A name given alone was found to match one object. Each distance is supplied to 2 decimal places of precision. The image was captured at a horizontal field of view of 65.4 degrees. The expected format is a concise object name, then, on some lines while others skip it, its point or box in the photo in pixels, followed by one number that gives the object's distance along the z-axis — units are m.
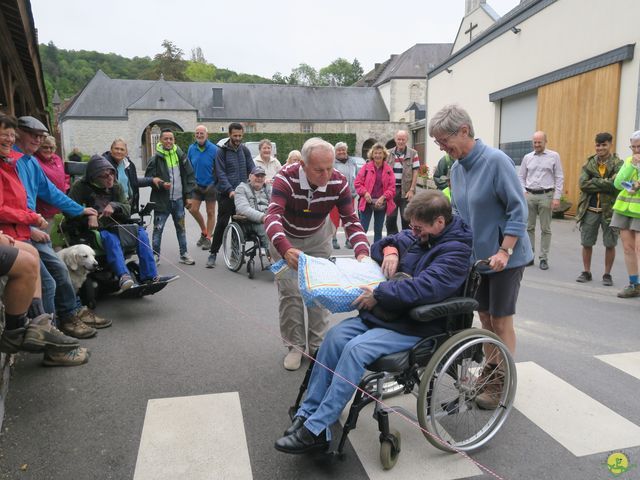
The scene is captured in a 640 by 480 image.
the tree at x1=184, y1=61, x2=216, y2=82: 88.19
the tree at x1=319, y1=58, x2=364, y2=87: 100.19
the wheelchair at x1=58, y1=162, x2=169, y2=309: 5.05
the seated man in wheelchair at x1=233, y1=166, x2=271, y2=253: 6.77
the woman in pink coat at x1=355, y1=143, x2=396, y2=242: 8.18
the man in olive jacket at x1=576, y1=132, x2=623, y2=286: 6.25
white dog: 4.68
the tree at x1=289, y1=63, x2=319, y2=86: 103.38
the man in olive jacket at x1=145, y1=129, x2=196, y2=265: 7.39
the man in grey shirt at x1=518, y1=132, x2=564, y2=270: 7.24
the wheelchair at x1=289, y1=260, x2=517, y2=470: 2.52
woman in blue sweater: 2.96
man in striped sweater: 3.26
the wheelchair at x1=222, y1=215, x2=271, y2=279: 6.95
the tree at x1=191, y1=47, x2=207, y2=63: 101.30
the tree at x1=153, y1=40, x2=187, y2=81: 73.56
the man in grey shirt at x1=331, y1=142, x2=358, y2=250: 8.79
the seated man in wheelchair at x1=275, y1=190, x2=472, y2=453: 2.48
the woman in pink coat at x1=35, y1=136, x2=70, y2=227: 6.12
